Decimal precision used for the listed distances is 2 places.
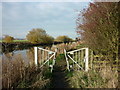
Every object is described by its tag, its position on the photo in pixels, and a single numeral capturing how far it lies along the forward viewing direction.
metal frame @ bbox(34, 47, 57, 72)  7.26
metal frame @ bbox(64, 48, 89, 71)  7.20
